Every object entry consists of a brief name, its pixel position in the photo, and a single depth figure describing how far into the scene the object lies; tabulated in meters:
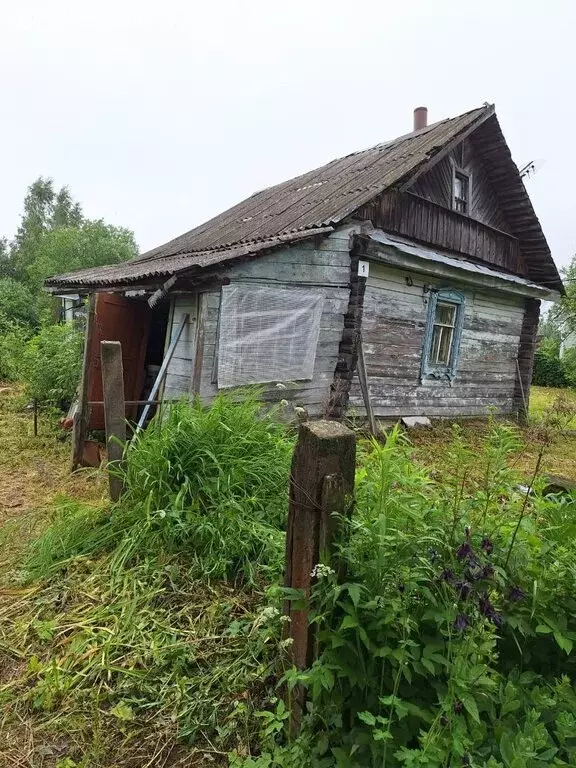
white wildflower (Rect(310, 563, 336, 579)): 1.50
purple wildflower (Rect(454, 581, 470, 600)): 1.38
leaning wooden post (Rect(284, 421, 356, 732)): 1.62
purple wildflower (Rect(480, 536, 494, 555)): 1.47
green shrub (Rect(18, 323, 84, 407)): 7.29
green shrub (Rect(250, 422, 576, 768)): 1.36
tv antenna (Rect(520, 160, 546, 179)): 9.49
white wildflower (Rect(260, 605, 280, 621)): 1.75
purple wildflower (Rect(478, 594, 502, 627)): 1.35
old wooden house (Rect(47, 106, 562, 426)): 5.94
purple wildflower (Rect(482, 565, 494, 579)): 1.42
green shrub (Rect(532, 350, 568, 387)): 21.12
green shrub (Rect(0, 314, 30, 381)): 10.00
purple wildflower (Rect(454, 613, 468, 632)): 1.34
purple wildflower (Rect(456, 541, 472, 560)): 1.45
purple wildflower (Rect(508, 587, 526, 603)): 1.51
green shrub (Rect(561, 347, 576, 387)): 18.80
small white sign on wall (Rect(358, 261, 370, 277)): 7.19
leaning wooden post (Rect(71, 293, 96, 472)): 4.68
